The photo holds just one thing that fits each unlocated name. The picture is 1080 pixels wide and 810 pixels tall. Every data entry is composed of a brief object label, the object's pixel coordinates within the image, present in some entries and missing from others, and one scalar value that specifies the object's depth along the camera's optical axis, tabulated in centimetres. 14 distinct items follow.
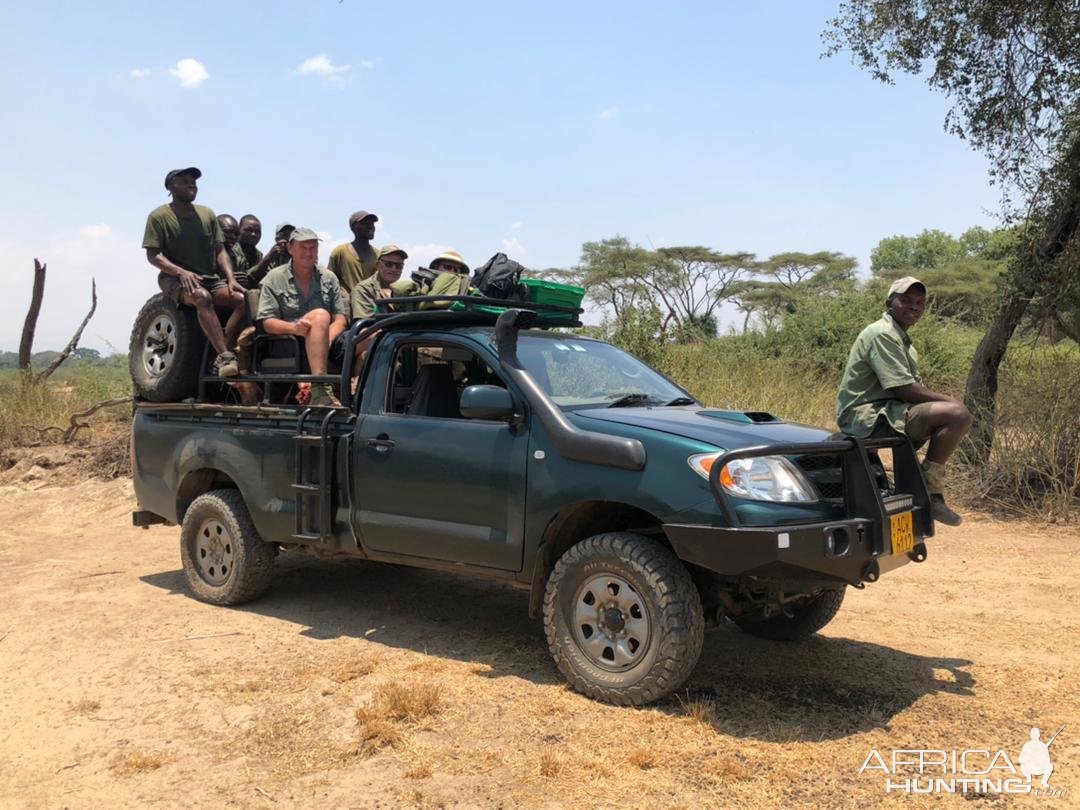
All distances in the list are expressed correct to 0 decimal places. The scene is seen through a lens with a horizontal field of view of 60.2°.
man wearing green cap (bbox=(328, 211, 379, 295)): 898
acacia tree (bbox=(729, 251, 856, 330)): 4191
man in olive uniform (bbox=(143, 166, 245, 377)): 704
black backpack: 671
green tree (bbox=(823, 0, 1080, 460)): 997
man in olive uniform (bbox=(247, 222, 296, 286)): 889
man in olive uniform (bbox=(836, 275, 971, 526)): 523
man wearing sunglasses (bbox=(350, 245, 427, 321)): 762
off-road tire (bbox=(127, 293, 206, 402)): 705
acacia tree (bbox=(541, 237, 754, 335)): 4369
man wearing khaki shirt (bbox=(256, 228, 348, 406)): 662
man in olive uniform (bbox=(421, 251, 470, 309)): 743
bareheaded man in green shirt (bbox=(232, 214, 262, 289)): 949
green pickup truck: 415
